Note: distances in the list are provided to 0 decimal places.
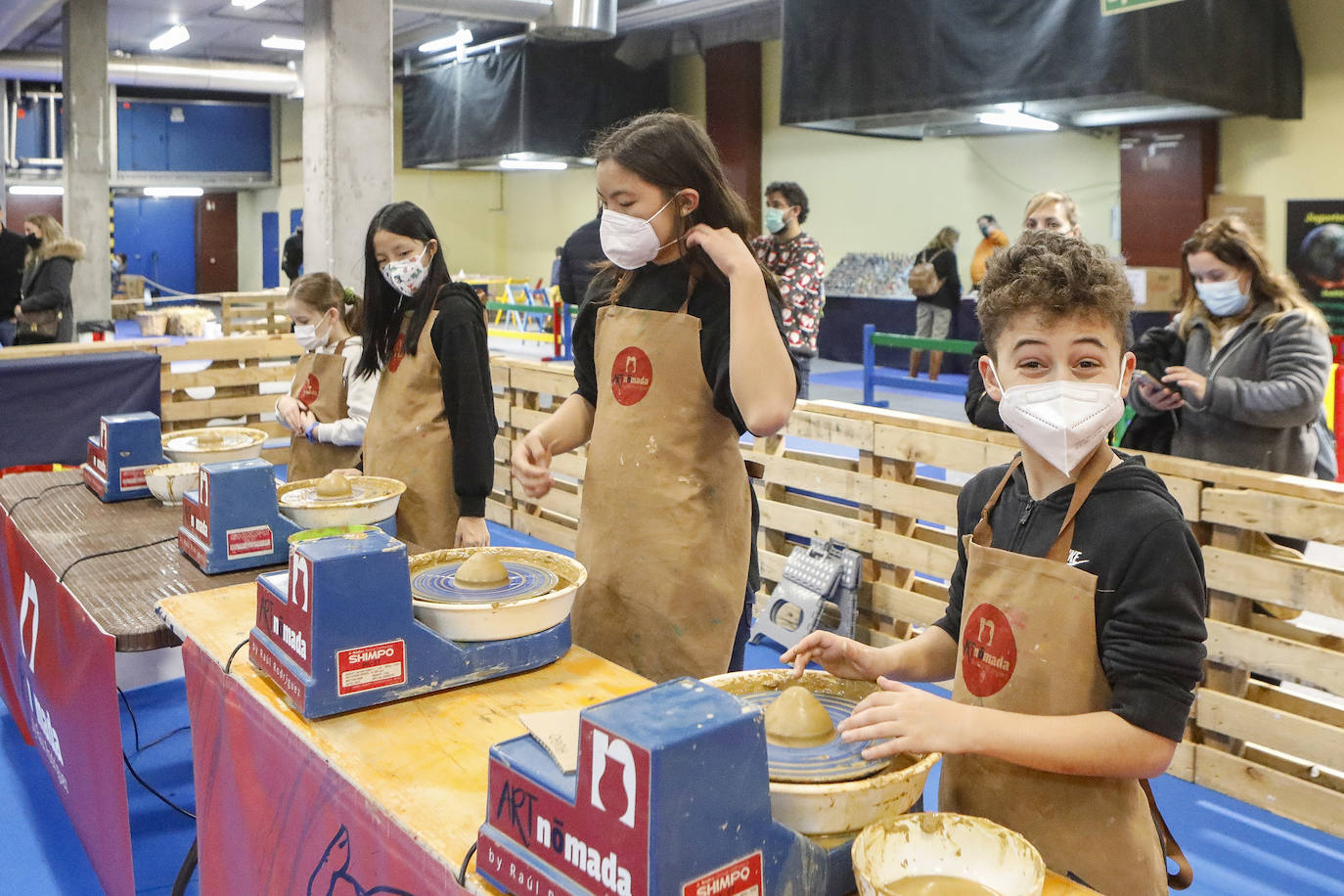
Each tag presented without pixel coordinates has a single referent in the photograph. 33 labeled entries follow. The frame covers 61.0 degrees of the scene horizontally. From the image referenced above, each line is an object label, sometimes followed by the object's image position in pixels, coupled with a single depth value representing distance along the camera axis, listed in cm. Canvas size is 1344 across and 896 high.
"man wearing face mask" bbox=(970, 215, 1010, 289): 1172
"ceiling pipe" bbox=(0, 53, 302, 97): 1580
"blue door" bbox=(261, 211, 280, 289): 2327
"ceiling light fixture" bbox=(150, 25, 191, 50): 1622
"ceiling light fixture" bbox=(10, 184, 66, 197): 2309
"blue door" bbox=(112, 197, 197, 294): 2419
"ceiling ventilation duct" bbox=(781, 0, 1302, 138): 842
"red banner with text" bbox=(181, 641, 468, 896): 141
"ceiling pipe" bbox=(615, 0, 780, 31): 1335
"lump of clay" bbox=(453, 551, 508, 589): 182
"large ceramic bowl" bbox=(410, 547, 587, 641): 173
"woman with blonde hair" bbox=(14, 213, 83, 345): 848
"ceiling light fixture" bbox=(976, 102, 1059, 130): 983
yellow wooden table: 138
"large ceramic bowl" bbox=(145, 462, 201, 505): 304
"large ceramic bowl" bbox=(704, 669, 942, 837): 116
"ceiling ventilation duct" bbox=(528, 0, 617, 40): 1078
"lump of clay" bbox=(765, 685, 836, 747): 126
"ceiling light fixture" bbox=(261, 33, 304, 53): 1659
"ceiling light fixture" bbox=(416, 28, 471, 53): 1625
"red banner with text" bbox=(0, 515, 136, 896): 237
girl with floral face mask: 290
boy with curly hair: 128
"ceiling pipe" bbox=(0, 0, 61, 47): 1148
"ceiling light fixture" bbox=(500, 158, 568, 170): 1702
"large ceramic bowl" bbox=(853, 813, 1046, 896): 112
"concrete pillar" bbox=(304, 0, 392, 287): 738
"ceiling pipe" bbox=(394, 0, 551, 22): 1028
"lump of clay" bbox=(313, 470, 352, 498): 255
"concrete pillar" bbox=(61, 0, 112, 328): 1279
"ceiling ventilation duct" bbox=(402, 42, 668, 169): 1543
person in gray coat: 344
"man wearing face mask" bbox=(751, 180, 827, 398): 553
